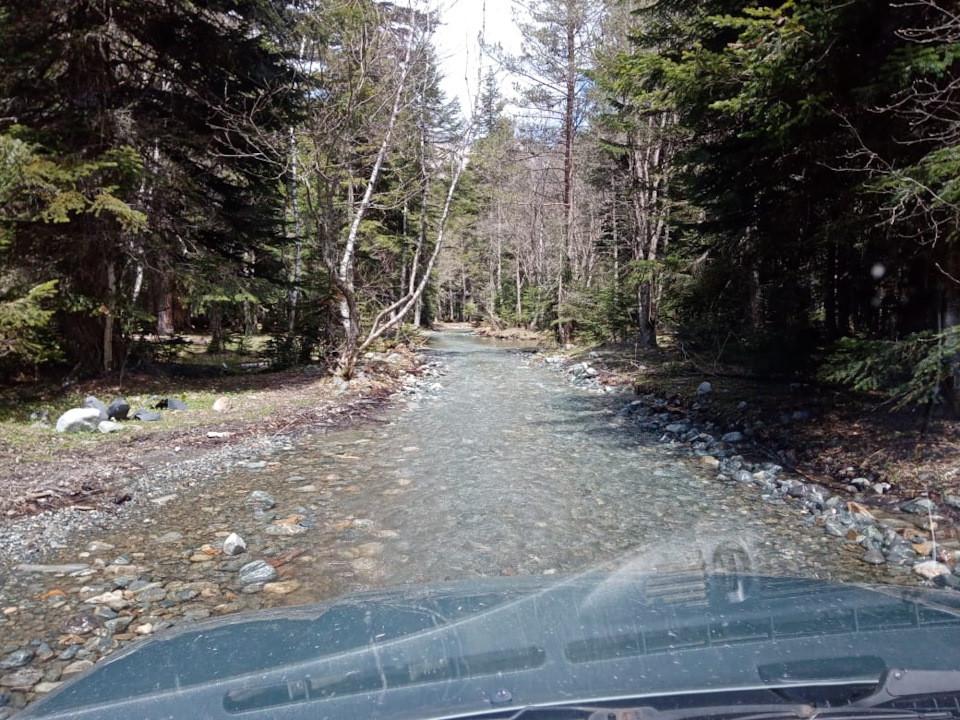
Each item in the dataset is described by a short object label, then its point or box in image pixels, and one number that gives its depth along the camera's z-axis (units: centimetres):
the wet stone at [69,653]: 354
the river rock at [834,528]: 559
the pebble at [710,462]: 796
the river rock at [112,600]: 418
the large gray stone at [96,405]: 901
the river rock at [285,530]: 562
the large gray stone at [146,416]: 939
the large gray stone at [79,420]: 832
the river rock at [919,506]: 585
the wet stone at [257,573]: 463
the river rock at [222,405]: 1056
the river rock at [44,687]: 321
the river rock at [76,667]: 341
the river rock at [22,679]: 324
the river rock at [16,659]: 341
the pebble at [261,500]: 636
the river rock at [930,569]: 465
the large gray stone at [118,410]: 932
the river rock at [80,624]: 383
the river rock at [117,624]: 387
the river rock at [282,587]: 446
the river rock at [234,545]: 515
